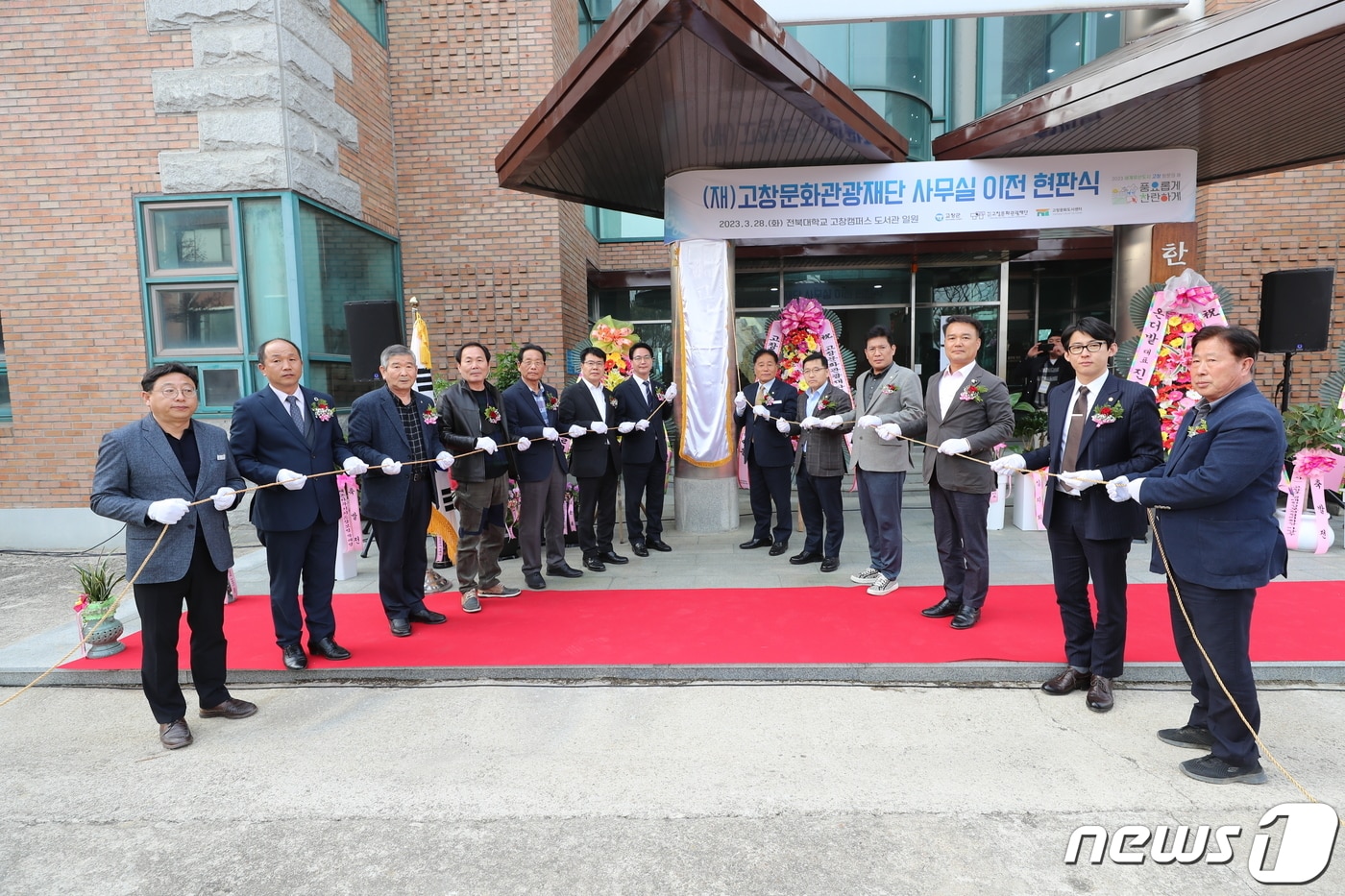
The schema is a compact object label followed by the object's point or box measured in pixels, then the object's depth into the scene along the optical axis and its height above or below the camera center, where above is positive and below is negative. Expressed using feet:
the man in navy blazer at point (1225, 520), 9.12 -2.10
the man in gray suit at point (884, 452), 17.07 -2.08
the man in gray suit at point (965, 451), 14.69 -1.81
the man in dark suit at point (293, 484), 13.47 -2.07
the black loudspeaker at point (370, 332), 21.84 +1.22
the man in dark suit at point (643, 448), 22.15 -2.45
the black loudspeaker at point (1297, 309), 24.18 +1.58
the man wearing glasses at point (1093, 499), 11.64 -2.26
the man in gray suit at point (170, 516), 11.00 -2.09
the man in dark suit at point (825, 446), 19.70 -2.19
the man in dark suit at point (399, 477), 15.40 -2.23
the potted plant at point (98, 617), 15.05 -4.89
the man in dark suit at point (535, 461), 18.53 -2.30
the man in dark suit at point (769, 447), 22.17 -2.47
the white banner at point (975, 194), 23.03 +5.30
